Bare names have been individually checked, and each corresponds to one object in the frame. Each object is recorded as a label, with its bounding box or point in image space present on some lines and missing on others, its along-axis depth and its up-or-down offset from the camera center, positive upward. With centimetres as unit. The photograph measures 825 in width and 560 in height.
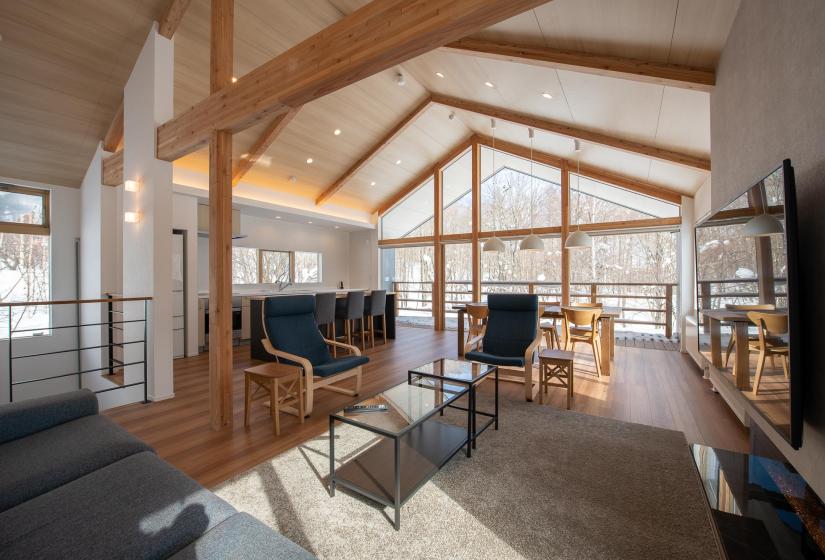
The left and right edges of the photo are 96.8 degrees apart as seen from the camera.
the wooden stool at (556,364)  353 -84
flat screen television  156 -10
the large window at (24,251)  529 +52
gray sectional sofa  111 -79
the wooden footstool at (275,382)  289 -81
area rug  169 -121
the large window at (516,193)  735 +187
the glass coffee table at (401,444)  192 -106
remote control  230 -79
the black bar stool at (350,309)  596 -43
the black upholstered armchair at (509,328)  412 -54
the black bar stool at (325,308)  536 -36
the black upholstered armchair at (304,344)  330 -60
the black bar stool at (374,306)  649 -43
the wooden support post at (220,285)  304 -1
